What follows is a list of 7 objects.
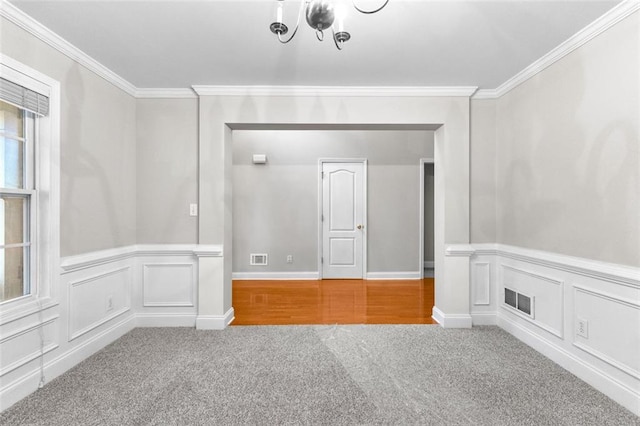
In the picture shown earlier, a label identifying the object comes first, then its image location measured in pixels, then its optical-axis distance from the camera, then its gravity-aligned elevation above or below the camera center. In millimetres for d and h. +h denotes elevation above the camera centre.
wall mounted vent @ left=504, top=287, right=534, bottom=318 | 2892 -871
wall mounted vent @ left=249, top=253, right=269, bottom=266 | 5406 -801
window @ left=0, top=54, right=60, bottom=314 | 2068 +168
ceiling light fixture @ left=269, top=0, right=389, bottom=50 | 1259 +821
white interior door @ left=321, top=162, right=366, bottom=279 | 5477 -263
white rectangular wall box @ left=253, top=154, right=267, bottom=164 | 5297 +947
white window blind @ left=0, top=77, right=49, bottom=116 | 1964 +785
